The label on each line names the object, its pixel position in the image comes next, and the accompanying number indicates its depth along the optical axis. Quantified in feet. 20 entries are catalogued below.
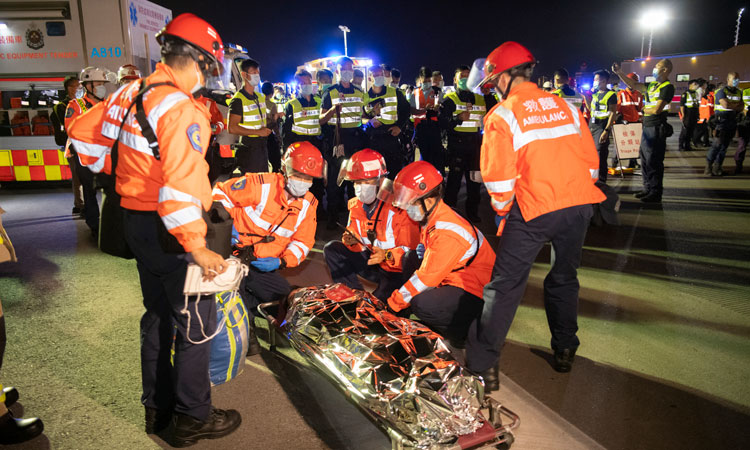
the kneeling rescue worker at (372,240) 12.20
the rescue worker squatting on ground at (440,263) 9.83
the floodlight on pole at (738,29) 127.11
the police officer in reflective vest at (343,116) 23.25
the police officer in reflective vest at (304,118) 22.79
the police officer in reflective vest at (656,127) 24.14
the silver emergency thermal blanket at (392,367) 6.89
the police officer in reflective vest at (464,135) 22.00
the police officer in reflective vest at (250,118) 20.77
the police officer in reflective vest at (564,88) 27.50
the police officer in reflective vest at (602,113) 28.45
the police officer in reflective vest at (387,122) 24.21
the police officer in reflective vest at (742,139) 35.29
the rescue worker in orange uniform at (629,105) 30.69
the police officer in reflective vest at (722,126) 33.32
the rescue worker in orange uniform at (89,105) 19.04
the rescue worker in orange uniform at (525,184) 8.76
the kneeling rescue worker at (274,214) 11.20
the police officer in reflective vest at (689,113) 47.19
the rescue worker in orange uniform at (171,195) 6.46
